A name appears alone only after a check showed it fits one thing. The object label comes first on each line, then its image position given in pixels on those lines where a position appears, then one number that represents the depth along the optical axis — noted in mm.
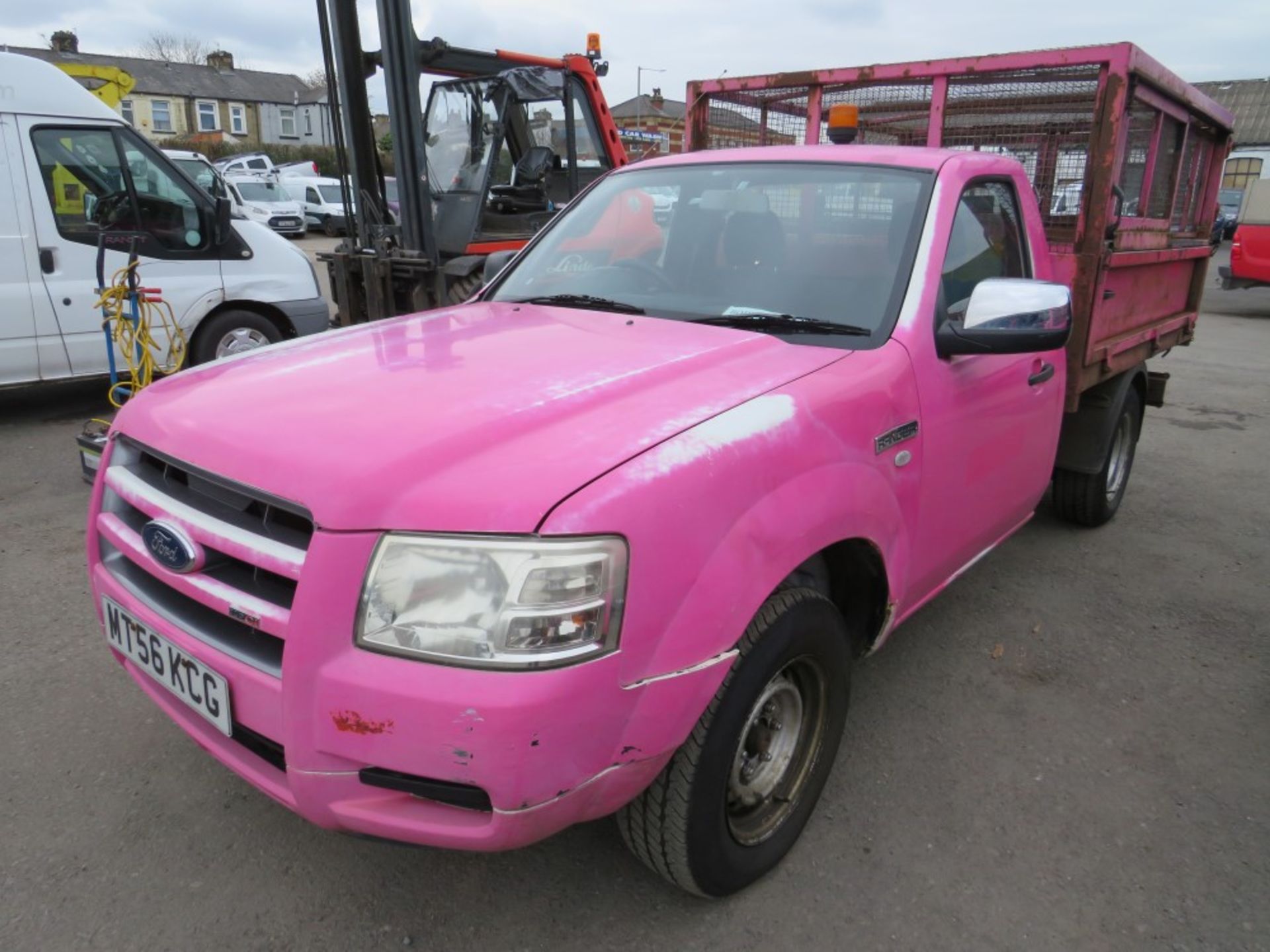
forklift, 6680
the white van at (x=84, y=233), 6012
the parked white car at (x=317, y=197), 25656
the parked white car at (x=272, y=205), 23516
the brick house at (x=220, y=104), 54594
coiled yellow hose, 5500
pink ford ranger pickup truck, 1620
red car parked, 14680
